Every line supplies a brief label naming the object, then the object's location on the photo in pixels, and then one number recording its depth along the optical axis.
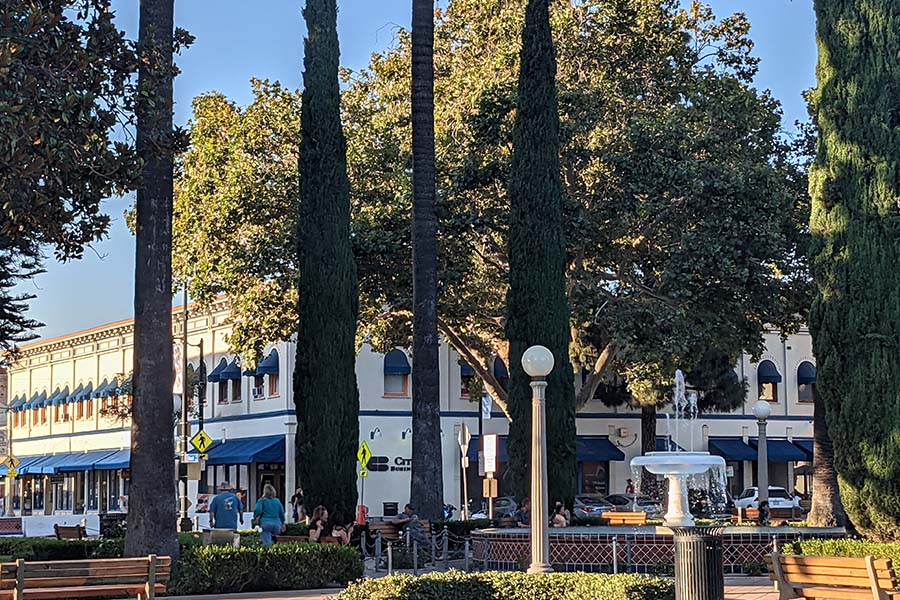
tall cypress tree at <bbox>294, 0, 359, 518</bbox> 27.84
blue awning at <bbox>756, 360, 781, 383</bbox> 59.97
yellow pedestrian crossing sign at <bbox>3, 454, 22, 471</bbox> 53.41
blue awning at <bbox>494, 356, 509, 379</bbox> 53.75
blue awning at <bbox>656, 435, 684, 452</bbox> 58.00
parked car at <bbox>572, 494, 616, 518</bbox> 43.72
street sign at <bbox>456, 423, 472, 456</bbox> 37.16
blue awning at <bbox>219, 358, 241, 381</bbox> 55.81
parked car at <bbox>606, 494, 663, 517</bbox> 43.85
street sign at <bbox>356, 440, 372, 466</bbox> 42.16
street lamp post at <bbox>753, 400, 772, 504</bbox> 32.49
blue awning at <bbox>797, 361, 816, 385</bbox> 61.34
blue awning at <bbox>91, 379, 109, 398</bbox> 67.03
